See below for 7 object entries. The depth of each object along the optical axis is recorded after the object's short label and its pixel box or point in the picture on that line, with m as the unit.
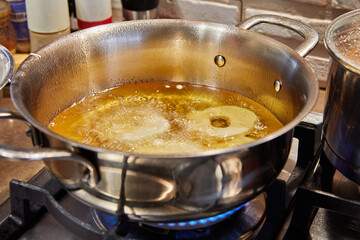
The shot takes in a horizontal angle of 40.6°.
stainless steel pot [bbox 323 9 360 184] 0.72
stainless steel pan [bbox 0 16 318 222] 0.58
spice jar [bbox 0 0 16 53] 1.17
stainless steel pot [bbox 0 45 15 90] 0.77
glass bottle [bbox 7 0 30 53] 1.24
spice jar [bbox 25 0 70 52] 1.15
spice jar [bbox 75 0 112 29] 1.21
